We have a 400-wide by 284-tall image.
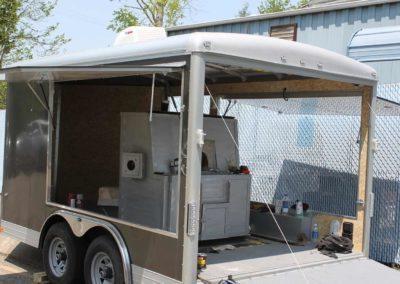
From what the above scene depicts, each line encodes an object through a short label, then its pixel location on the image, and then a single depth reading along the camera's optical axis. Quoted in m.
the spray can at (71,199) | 5.93
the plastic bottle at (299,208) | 6.15
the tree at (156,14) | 21.80
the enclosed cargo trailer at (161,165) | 4.19
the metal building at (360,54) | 6.33
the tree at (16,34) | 13.66
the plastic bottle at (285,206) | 6.31
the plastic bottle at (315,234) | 5.83
